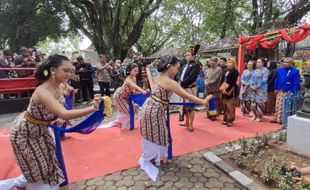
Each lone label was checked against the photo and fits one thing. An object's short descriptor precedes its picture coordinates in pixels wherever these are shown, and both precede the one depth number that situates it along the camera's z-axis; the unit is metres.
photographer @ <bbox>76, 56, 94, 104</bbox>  7.19
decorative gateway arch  5.12
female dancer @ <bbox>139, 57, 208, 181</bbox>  2.79
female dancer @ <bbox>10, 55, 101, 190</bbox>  1.82
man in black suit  4.26
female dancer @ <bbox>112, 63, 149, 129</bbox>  4.18
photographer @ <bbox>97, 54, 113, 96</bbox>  7.00
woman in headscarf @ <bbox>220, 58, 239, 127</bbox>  4.53
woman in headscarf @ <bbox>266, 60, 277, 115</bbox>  5.44
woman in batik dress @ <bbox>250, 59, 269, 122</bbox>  5.02
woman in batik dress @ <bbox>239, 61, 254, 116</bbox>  5.28
